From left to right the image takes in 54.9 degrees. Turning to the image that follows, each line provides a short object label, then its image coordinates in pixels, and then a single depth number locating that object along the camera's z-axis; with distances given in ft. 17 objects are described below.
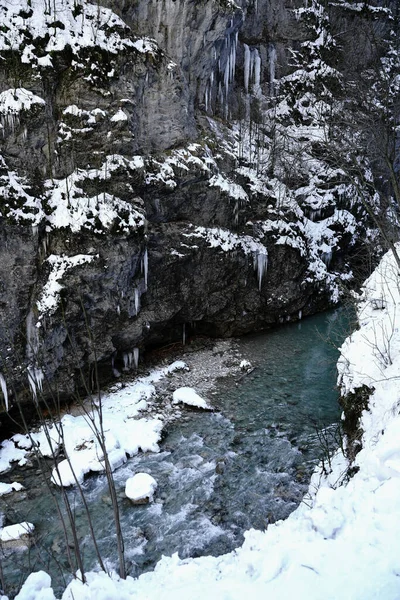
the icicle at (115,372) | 49.98
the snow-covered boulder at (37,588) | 16.20
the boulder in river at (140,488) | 29.91
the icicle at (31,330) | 39.81
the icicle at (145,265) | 49.03
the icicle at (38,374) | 38.74
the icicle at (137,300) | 48.64
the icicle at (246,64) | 76.64
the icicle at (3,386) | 37.22
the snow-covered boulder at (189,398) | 42.93
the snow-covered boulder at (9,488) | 31.40
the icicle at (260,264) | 61.31
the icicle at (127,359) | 51.42
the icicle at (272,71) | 80.18
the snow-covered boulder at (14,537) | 25.94
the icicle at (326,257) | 72.08
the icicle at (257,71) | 78.02
